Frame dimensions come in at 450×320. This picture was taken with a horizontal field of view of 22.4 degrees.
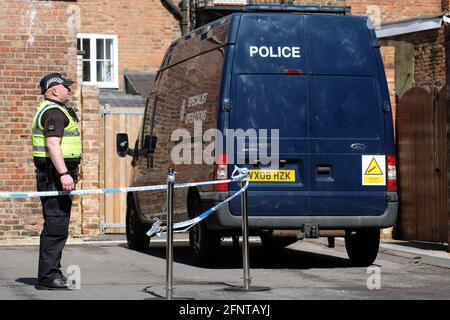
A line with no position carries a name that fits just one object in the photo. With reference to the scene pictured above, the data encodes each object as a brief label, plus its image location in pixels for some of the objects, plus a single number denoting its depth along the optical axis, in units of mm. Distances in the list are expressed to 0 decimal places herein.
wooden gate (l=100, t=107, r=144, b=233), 19766
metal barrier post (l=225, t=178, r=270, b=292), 10375
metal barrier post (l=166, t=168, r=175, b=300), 9773
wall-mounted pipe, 29609
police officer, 10492
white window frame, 29406
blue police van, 12297
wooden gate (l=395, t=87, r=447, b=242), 16109
